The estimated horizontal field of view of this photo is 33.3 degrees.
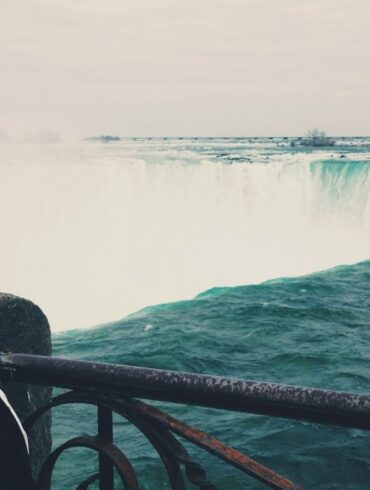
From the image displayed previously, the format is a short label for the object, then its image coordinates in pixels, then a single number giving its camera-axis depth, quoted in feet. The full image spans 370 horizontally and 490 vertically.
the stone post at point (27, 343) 8.54
